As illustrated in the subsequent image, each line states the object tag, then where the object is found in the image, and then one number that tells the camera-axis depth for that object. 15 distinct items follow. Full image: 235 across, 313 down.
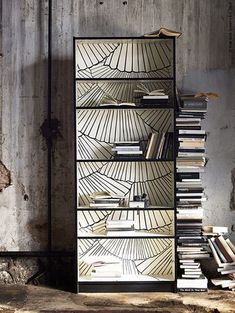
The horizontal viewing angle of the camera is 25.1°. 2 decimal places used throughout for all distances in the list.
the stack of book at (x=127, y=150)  4.53
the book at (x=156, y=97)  4.52
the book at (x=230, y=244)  4.62
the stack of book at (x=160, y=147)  4.59
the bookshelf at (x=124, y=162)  4.71
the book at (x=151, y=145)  4.59
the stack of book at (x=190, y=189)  4.58
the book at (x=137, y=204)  4.56
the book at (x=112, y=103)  4.50
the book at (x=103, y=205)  4.54
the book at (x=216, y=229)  4.67
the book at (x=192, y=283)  4.51
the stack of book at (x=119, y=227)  4.55
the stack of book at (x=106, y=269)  4.52
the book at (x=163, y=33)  4.40
